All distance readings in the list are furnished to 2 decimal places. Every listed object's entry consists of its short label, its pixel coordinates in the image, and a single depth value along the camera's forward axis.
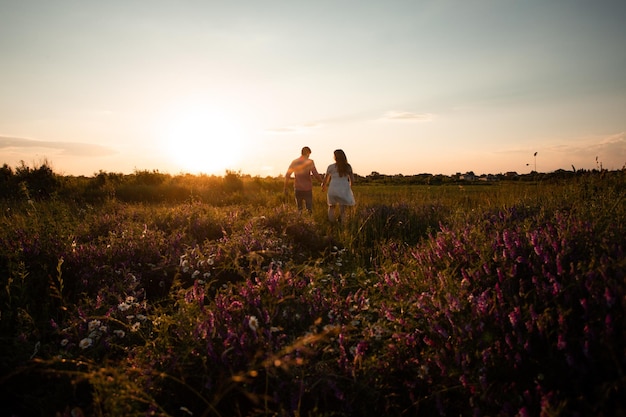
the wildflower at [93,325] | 3.14
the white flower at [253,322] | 2.27
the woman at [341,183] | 10.10
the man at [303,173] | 10.86
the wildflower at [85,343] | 2.87
